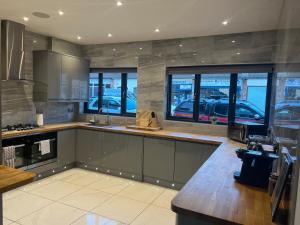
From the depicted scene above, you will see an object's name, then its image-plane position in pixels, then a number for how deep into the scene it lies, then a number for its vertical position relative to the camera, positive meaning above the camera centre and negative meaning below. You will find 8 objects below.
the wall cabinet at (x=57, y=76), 4.07 +0.33
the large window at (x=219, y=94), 3.64 +0.11
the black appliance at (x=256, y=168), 1.60 -0.48
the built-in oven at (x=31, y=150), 3.43 -0.92
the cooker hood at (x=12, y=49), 3.31 +0.64
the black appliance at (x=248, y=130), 3.22 -0.41
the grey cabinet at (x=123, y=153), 3.89 -1.00
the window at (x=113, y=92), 4.74 +0.08
